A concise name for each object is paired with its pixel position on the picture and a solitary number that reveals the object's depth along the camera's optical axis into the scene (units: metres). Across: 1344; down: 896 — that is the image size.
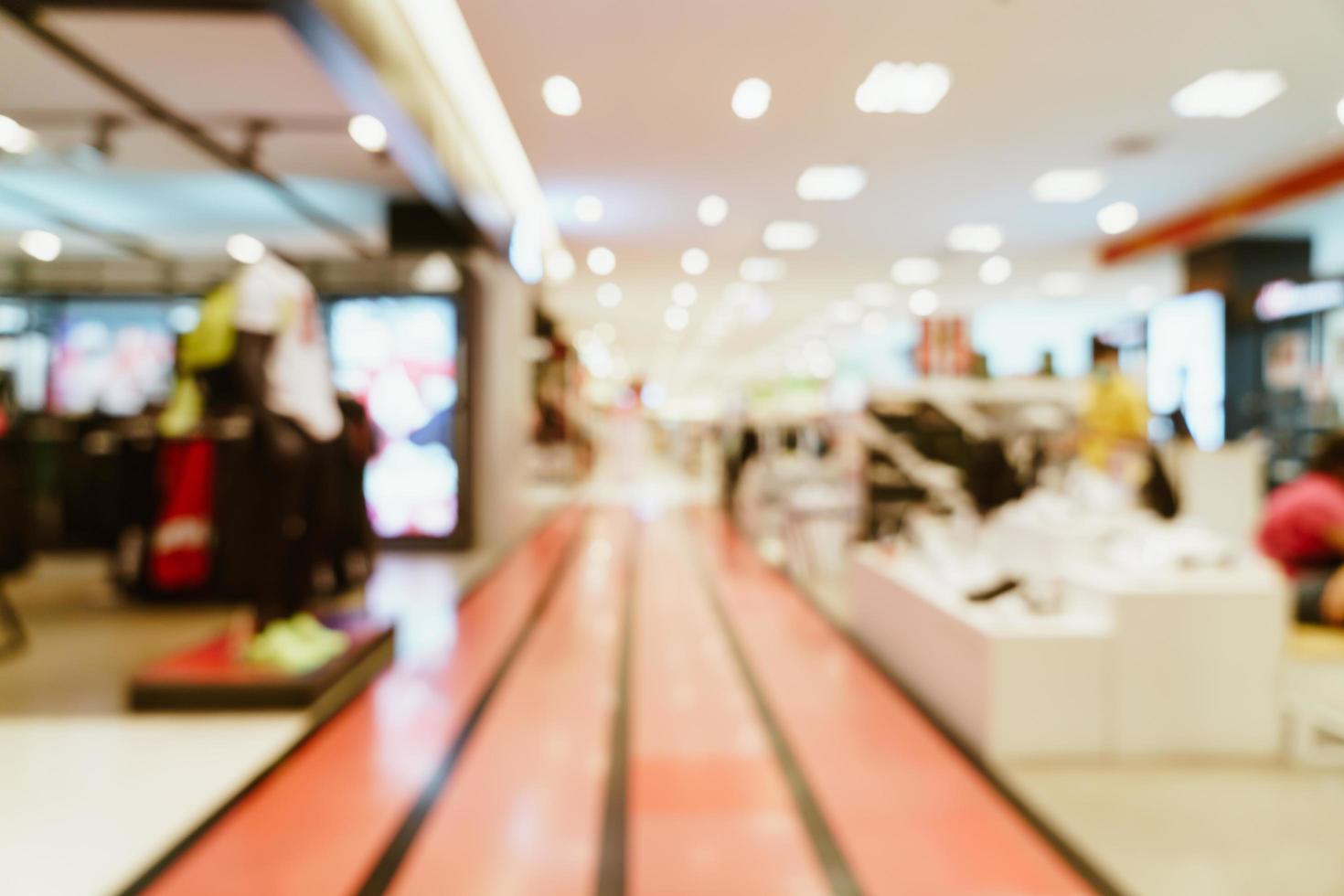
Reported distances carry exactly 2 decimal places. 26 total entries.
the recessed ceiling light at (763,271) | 10.45
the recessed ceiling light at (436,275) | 7.82
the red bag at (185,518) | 5.21
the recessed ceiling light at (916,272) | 10.69
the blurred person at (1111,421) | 5.07
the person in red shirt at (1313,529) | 3.33
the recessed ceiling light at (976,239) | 8.86
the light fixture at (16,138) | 5.52
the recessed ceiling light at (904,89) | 4.56
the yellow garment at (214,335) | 3.52
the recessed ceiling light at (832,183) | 6.61
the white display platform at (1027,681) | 3.02
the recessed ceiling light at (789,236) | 8.48
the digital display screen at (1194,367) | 9.39
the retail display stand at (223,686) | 3.39
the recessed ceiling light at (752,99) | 4.83
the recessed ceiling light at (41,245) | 7.84
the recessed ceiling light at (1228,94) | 4.81
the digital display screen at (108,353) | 7.85
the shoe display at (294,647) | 3.57
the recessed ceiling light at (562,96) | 4.83
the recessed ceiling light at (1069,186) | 6.83
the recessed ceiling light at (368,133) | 5.18
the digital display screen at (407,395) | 7.76
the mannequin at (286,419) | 3.40
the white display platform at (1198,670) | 3.08
